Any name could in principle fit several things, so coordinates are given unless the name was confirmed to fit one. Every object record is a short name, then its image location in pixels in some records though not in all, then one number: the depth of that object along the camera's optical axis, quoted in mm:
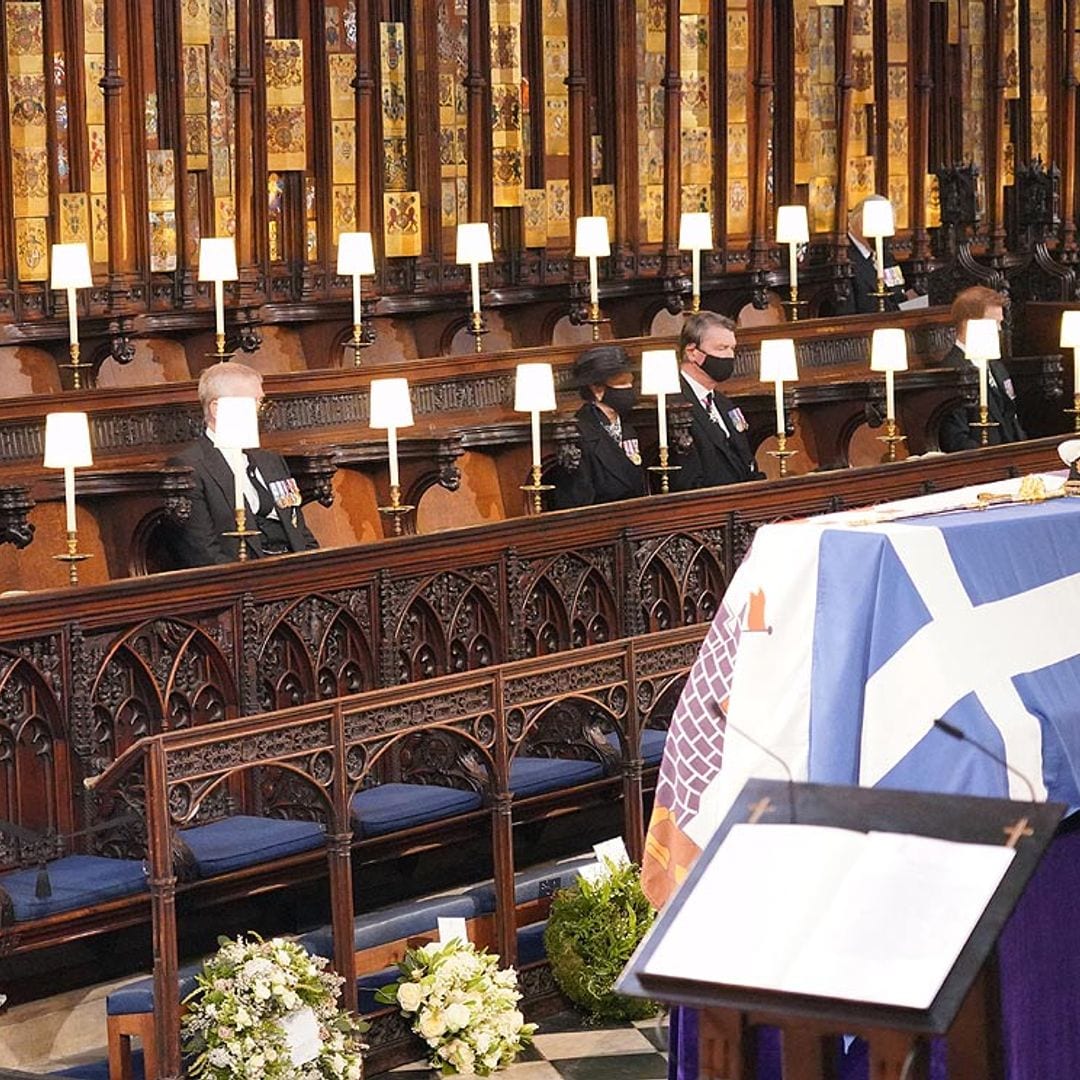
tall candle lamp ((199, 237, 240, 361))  17584
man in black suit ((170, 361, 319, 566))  13375
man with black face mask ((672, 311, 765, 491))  16400
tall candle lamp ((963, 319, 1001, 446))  17425
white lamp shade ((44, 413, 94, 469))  12928
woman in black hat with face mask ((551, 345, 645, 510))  15822
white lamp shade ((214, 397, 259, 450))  12971
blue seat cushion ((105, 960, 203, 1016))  9160
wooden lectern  4374
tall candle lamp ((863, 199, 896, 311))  21871
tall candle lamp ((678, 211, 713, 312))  20471
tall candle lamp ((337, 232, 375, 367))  18288
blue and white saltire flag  5897
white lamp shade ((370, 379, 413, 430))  14473
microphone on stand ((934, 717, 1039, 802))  5395
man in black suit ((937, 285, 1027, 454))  18334
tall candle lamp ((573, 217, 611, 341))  20139
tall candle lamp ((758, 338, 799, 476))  17078
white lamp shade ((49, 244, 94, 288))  16689
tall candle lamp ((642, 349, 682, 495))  15880
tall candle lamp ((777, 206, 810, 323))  22016
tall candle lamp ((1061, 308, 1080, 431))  18103
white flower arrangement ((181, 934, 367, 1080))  8770
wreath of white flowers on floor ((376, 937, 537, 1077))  9427
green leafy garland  10069
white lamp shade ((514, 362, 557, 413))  15389
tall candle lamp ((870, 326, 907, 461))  17165
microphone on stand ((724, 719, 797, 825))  6067
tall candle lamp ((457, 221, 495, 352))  18883
